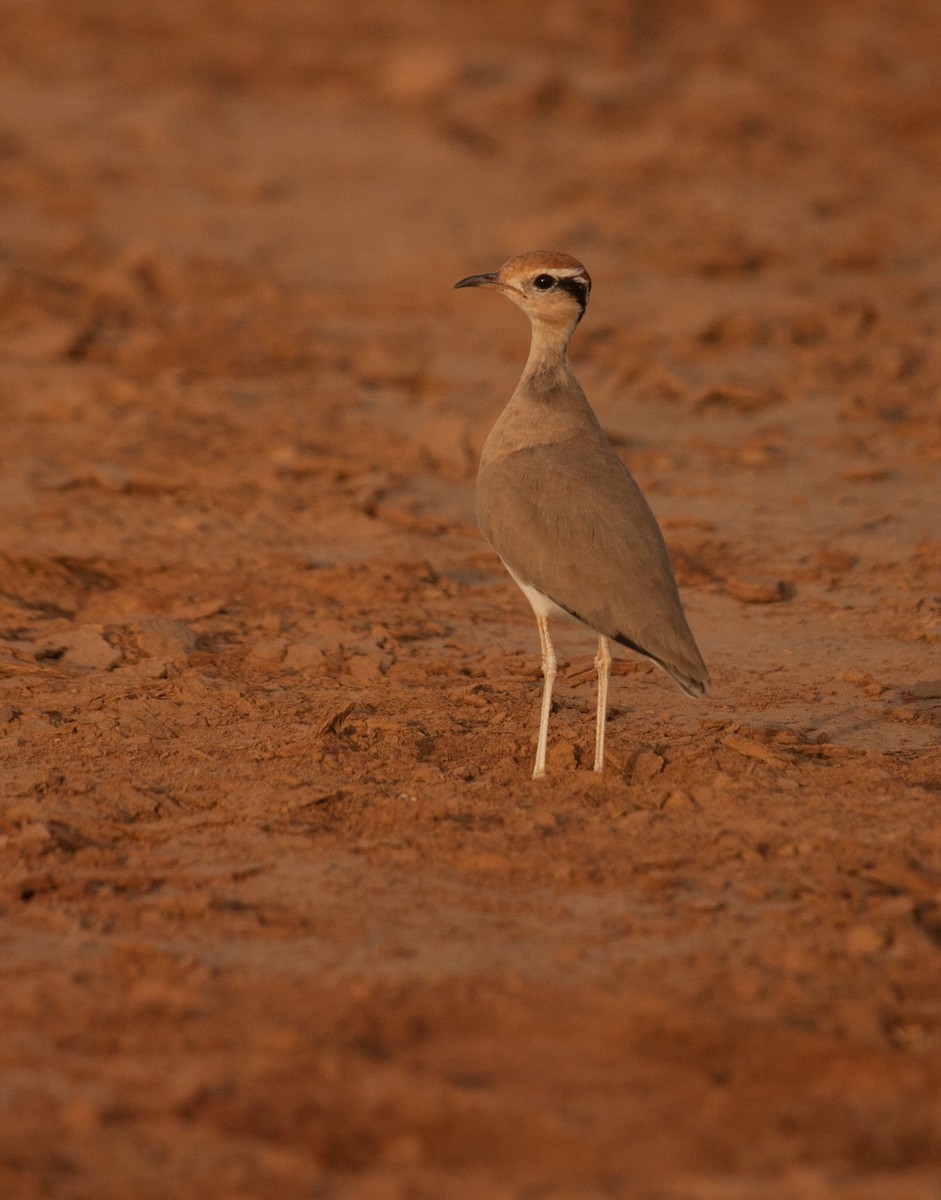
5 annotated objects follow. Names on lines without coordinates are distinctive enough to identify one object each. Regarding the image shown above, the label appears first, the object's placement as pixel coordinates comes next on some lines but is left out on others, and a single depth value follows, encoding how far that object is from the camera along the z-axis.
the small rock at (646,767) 11.10
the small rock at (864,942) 8.66
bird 11.12
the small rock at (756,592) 14.98
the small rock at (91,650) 13.07
